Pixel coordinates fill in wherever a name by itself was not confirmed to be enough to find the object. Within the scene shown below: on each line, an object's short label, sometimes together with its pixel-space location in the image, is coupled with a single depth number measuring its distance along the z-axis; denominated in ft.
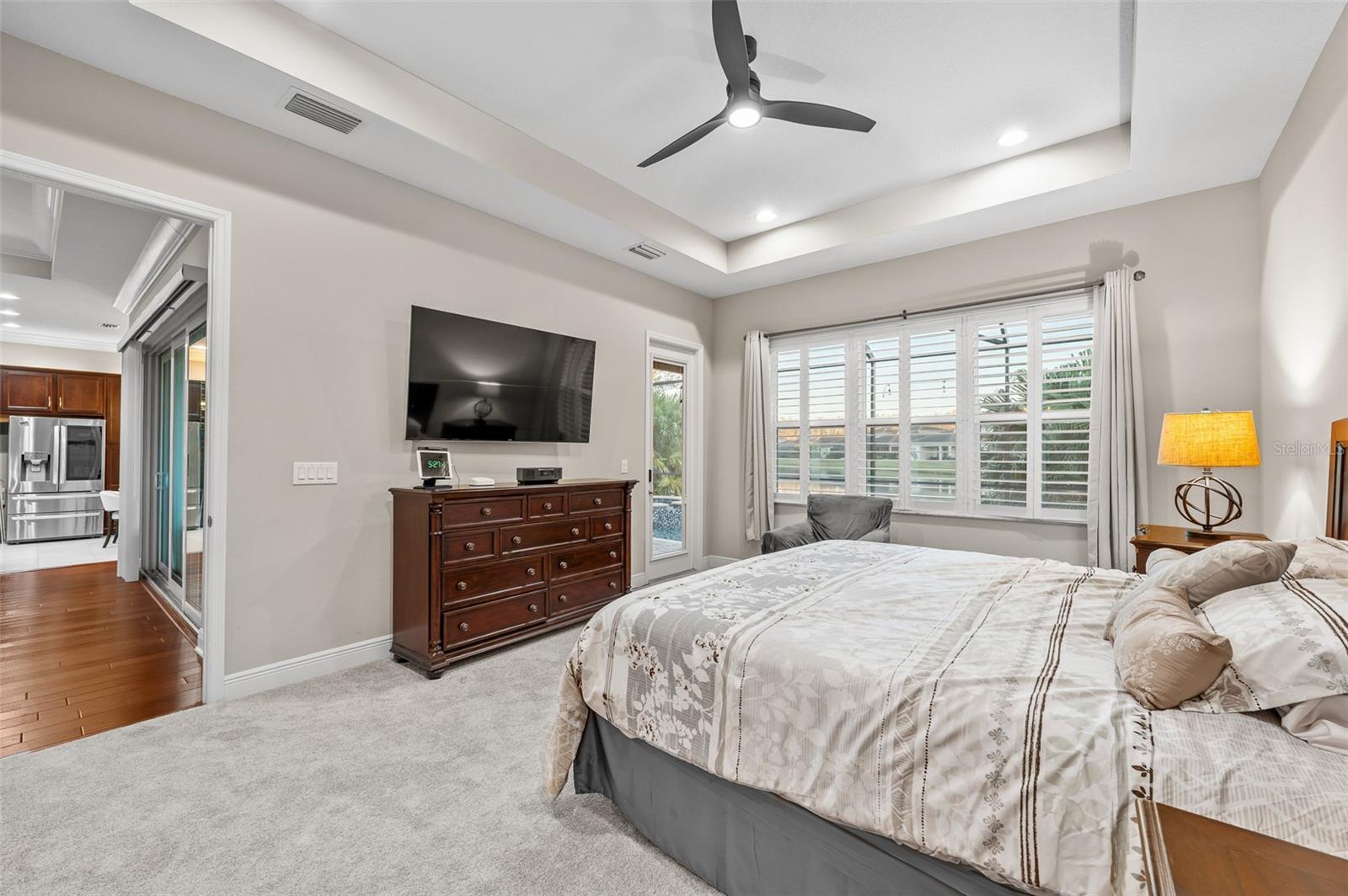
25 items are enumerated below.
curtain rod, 12.63
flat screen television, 11.38
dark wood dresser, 10.14
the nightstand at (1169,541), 9.00
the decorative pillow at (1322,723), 3.31
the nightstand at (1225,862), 2.24
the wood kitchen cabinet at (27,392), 23.25
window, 13.07
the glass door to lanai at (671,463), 17.43
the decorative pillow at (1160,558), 6.99
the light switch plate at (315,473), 9.87
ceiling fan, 7.20
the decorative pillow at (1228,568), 4.66
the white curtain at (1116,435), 11.84
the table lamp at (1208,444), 8.98
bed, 3.35
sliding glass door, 12.94
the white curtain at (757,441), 17.60
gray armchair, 14.46
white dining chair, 21.89
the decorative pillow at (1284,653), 3.46
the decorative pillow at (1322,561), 4.80
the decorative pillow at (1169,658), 3.73
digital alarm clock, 10.79
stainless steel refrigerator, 23.80
